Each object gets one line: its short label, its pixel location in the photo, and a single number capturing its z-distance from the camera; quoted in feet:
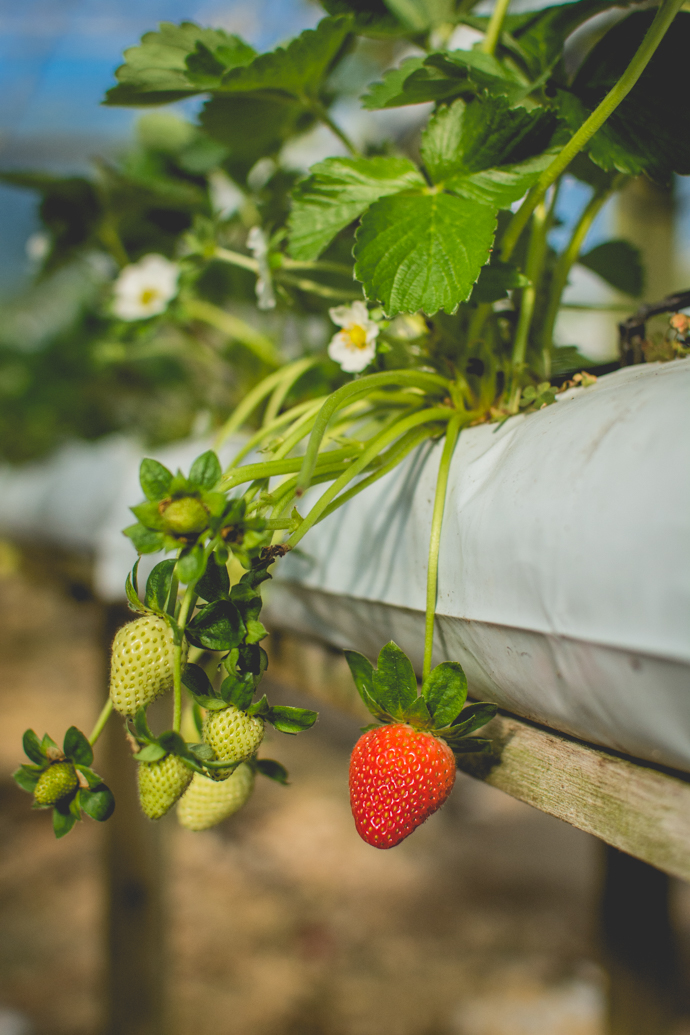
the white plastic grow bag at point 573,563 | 0.75
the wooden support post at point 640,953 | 2.71
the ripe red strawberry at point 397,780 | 0.96
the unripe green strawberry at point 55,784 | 0.98
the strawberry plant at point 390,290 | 0.96
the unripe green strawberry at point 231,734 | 0.98
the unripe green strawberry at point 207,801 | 1.21
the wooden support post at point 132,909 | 3.37
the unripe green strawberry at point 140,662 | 0.96
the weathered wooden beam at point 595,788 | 0.83
